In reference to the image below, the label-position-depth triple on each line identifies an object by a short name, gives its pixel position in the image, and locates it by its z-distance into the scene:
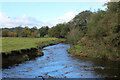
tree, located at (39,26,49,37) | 112.14
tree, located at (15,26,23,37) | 73.81
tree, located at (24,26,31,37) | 78.11
